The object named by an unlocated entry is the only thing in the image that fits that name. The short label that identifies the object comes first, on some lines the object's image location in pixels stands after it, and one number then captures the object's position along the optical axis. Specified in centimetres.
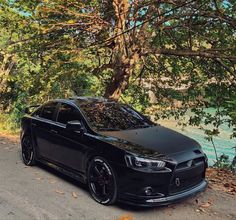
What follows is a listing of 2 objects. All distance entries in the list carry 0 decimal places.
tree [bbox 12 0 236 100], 1037
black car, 521
